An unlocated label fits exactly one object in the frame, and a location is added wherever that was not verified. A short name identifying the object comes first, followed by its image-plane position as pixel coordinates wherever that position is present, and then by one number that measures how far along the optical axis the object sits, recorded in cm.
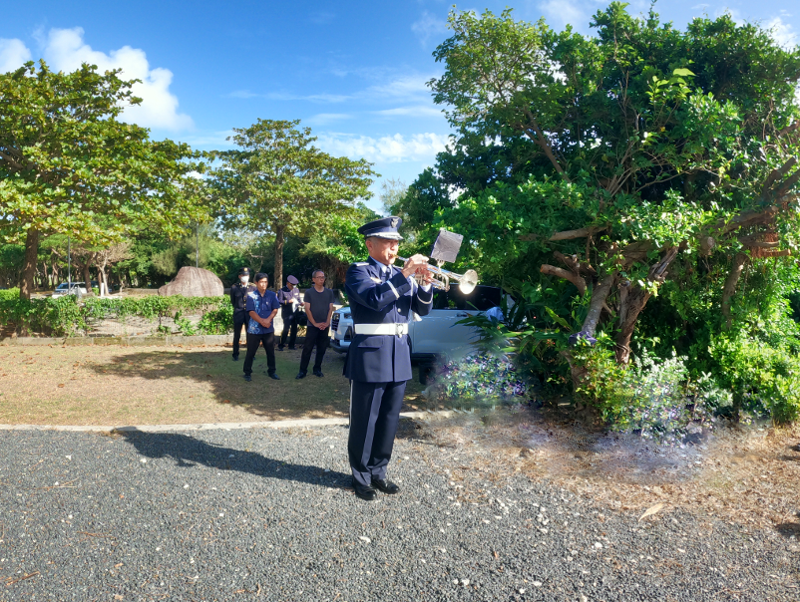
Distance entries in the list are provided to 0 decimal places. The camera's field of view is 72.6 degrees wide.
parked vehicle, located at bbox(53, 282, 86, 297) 4098
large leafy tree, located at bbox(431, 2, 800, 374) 557
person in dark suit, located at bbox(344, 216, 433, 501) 424
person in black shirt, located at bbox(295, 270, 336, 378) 916
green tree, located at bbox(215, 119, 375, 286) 3080
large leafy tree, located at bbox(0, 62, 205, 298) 1159
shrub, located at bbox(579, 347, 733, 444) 529
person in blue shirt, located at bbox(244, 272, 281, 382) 874
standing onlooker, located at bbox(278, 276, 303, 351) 1244
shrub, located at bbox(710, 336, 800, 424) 575
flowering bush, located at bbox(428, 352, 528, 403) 603
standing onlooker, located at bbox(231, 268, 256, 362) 1083
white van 916
